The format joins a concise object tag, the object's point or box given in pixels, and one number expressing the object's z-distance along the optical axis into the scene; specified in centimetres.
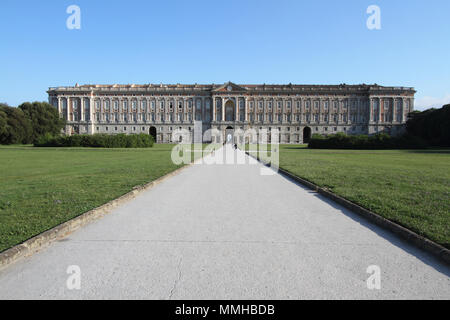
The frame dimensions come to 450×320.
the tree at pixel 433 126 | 5354
